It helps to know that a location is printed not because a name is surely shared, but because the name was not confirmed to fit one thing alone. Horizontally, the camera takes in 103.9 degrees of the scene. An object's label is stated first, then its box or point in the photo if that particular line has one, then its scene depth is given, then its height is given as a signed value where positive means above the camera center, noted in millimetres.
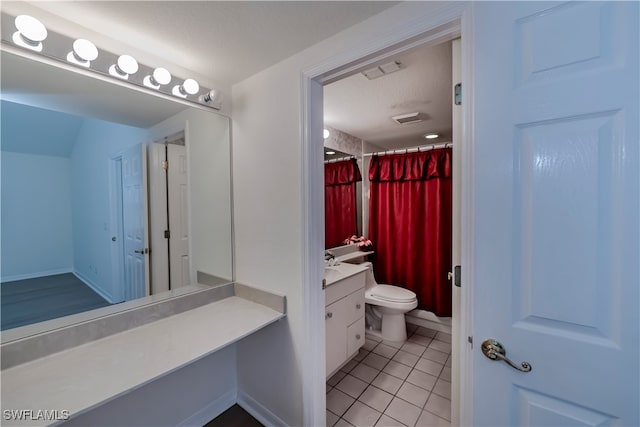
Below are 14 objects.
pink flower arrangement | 2933 -420
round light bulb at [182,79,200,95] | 1406 +690
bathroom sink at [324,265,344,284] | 1905 -556
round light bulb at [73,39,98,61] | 1058 +684
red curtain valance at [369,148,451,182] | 2639 +450
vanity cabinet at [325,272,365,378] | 1862 -908
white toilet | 2410 -967
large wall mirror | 1061 +79
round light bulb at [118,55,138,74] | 1174 +688
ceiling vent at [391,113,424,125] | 2340 +852
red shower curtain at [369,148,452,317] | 2658 -189
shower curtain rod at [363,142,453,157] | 2629 +636
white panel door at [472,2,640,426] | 644 -18
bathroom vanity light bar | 960 +682
